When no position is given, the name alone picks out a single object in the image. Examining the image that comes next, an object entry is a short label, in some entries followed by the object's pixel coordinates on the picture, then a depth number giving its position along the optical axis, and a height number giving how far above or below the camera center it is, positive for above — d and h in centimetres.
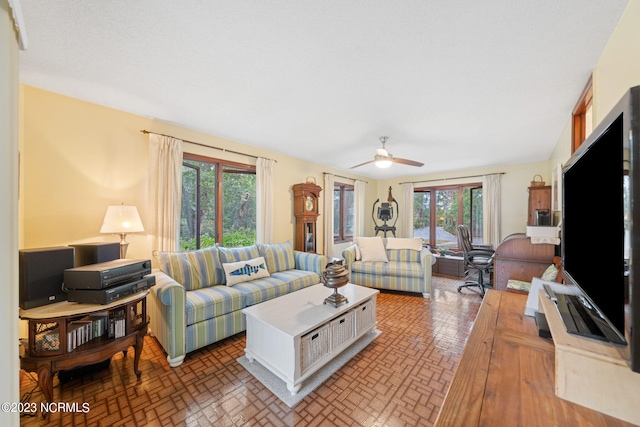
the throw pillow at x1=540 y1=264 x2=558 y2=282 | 207 -52
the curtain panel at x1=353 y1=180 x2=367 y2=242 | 578 +16
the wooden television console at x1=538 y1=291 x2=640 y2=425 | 59 -43
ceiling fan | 300 +69
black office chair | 369 -70
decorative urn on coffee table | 204 -56
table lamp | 218 -10
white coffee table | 167 -93
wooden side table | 142 -83
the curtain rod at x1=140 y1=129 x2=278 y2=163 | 265 +88
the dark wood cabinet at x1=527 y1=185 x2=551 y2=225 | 361 +22
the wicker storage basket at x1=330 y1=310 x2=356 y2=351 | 196 -99
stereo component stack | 154 -47
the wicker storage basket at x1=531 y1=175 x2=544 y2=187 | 393 +53
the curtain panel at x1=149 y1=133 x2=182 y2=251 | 266 +26
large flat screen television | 54 -5
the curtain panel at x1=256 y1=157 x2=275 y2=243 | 368 +15
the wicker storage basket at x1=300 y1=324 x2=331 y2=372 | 171 -100
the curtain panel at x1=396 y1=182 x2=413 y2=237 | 606 +12
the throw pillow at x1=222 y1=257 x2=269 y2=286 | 268 -68
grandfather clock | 412 -2
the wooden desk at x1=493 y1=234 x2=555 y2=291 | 264 -52
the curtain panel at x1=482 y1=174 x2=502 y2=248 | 493 +11
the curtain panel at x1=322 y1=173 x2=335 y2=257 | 495 +0
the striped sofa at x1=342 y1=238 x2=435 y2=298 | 351 -88
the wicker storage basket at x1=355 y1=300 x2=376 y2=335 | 221 -99
